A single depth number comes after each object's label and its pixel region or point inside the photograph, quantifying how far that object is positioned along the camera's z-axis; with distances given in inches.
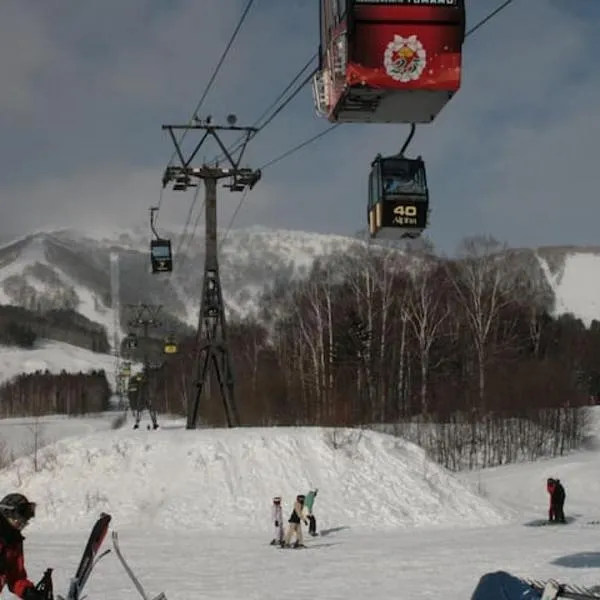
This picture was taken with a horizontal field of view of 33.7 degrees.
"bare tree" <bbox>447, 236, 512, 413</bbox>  2290.8
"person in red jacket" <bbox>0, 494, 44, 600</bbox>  271.4
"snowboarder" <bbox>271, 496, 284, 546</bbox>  977.5
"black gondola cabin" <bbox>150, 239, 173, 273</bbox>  1445.0
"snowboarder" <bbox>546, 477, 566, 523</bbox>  1185.4
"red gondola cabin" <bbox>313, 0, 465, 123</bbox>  438.6
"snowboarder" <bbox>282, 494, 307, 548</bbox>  945.5
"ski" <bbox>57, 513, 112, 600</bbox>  320.5
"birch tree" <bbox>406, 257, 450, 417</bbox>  2271.4
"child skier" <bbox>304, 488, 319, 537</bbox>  1067.9
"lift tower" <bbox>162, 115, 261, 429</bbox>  1214.3
